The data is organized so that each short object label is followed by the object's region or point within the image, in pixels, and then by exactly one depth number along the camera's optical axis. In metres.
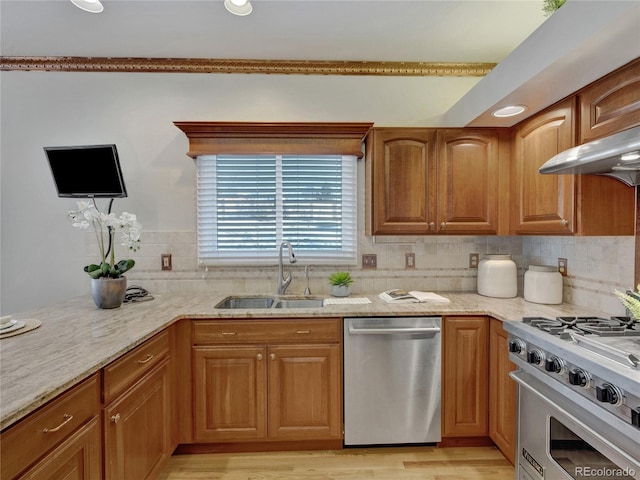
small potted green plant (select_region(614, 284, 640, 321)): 1.23
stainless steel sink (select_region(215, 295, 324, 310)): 2.38
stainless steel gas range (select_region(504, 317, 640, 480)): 1.04
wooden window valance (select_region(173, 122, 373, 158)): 2.26
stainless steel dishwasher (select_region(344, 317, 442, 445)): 1.98
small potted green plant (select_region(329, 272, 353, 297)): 2.41
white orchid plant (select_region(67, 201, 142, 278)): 1.94
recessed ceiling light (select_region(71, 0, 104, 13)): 1.85
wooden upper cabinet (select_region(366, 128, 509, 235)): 2.32
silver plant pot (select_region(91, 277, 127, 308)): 1.96
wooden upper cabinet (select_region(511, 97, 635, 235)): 1.71
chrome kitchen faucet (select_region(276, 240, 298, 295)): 2.46
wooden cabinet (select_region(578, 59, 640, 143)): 1.38
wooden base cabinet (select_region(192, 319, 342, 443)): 1.97
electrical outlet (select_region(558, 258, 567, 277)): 2.19
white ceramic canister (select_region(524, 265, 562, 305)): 2.10
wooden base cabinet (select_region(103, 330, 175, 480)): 1.29
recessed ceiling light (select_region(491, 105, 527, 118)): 1.94
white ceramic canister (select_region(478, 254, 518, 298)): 2.32
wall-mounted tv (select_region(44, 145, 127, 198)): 2.24
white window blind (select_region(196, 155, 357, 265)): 2.58
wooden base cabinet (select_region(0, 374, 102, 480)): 0.87
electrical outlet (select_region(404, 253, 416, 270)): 2.65
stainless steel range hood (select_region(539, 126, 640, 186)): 1.20
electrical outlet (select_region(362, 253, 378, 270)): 2.64
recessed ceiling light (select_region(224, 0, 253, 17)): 1.84
